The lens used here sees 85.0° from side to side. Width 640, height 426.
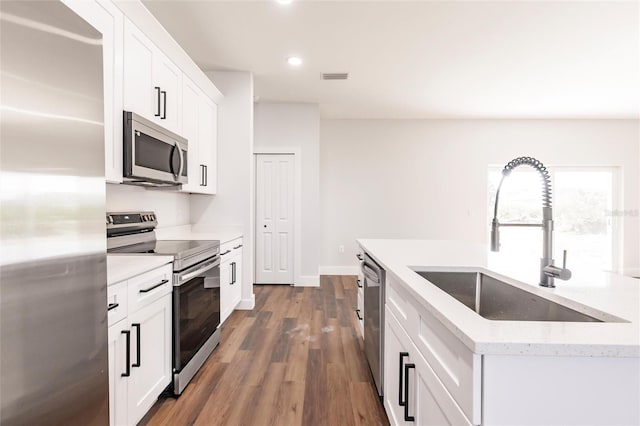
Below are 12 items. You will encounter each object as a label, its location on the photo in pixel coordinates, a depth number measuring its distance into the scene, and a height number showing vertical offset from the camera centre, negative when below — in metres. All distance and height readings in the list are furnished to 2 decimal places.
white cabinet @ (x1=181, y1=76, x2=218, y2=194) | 3.11 +0.71
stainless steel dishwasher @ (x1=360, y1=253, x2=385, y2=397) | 1.93 -0.64
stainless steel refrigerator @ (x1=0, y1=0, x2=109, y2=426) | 0.73 -0.03
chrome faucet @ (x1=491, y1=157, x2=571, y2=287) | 1.18 -0.11
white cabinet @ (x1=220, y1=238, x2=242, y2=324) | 3.06 -0.65
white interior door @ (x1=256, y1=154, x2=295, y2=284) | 5.16 -0.20
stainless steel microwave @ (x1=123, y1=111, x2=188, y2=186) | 2.04 +0.36
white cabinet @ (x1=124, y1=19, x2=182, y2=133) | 2.12 +0.88
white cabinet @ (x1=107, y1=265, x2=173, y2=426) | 1.48 -0.66
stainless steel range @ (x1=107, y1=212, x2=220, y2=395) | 2.05 -0.49
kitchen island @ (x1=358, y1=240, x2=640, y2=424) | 0.71 -0.33
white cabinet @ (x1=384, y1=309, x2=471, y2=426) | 0.94 -0.60
